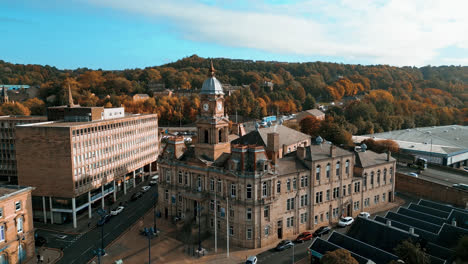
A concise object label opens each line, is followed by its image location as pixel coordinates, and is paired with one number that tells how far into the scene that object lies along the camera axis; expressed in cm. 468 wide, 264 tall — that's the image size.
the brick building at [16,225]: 4309
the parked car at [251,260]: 4371
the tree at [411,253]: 3544
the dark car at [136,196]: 7122
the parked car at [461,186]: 6462
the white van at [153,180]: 8094
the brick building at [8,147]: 7312
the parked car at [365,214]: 5753
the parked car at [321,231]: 5212
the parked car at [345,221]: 5514
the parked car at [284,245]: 4780
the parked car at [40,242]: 5200
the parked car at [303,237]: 5028
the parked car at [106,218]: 6010
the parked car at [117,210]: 6362
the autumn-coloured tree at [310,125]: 10656
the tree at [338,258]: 3558
